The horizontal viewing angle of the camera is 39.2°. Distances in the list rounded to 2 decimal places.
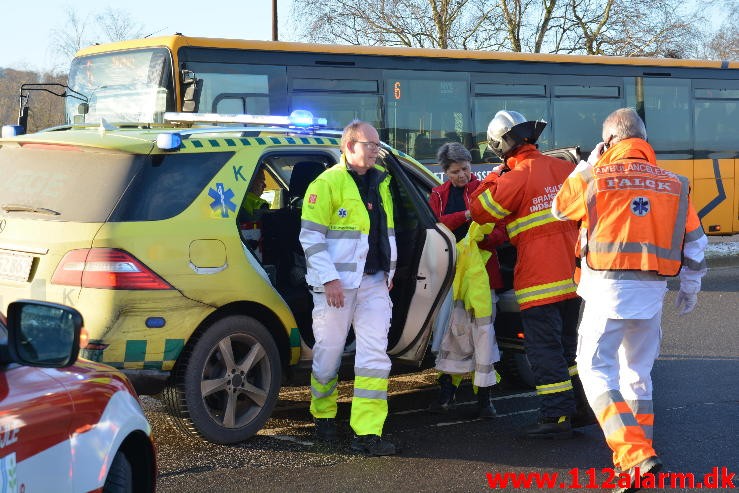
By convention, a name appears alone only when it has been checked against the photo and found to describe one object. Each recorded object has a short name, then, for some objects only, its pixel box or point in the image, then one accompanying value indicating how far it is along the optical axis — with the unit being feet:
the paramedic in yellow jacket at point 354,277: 18.29
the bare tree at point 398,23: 103.14
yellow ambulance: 16.75
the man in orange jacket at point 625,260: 16.22
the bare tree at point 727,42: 169.89
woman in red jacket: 21.16
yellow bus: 42.63
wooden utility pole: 95.35
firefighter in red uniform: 19.26
